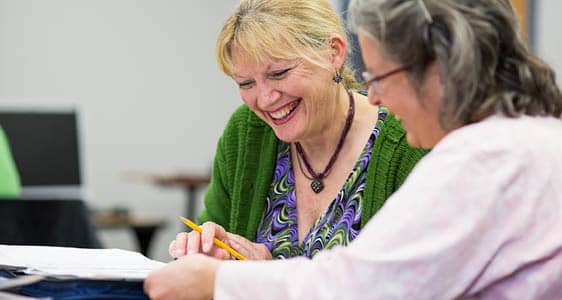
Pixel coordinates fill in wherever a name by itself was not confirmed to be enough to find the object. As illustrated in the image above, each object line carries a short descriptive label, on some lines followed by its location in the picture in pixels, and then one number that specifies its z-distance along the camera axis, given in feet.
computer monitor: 13.97
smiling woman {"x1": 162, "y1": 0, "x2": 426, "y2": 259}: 6.13
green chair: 10.95
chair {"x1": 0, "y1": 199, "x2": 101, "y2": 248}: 10.05
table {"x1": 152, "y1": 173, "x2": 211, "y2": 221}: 20.26
